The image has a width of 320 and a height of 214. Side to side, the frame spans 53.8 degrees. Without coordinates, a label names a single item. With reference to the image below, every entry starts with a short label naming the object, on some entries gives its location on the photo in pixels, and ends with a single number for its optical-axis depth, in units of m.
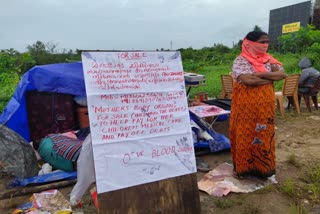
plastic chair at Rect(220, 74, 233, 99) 7.88
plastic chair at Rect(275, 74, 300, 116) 7.16
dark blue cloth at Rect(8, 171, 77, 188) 3.54
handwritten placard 2.24
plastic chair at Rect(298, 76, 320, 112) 7.46
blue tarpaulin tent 4.82
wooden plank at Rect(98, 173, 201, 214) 2.24
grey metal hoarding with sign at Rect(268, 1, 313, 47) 22.44
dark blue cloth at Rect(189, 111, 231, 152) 4.54
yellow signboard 22.55
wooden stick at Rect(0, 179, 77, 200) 3.37
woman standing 3.23
